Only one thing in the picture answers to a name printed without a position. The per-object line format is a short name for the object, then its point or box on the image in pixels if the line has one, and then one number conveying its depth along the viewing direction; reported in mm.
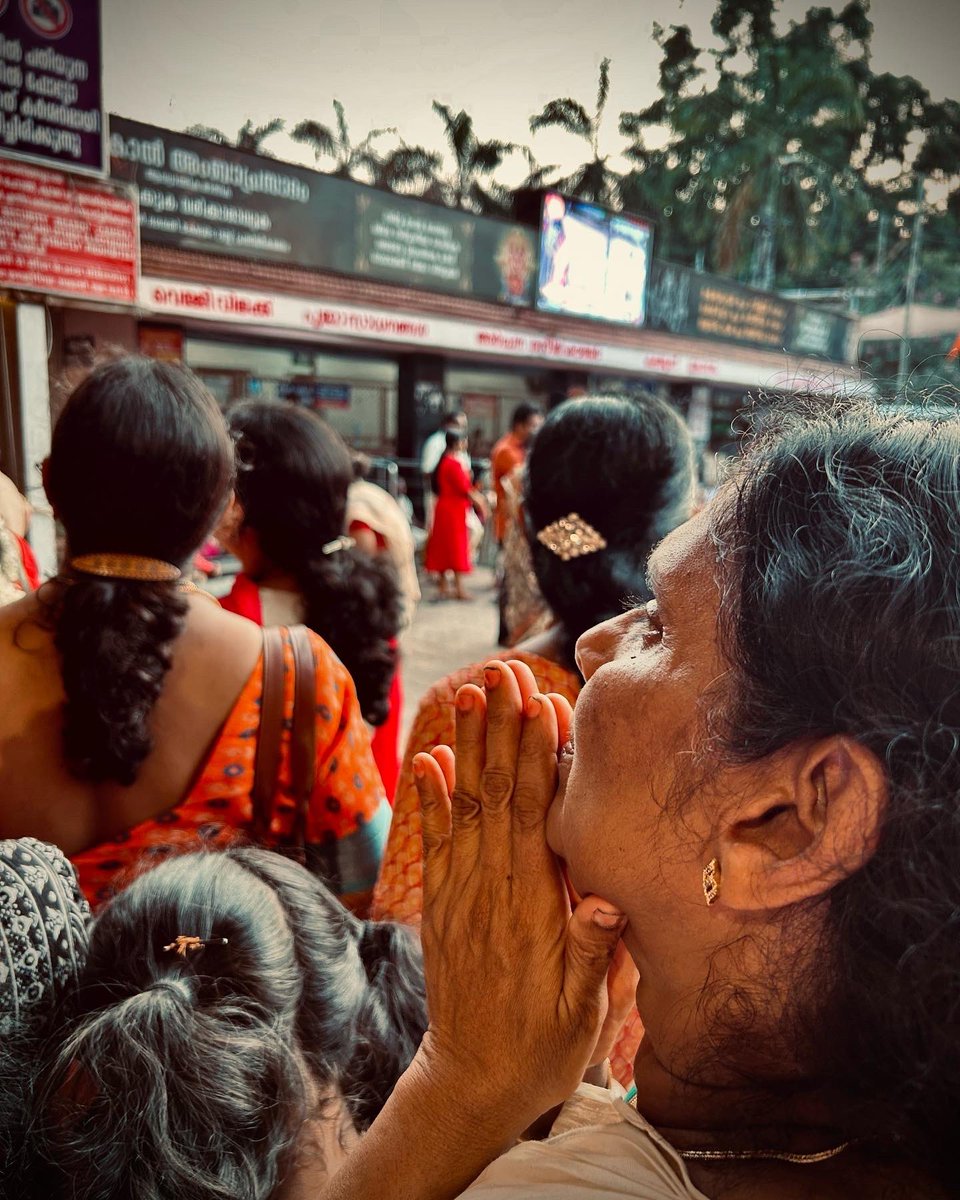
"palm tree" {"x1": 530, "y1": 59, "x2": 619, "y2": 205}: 15922
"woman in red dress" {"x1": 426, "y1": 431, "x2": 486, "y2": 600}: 7934
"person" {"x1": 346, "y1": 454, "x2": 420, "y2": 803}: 2730
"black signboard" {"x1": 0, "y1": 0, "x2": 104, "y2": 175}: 3721
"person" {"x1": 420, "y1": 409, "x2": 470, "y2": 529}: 9547
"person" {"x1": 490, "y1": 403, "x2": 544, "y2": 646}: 6871
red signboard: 4023
